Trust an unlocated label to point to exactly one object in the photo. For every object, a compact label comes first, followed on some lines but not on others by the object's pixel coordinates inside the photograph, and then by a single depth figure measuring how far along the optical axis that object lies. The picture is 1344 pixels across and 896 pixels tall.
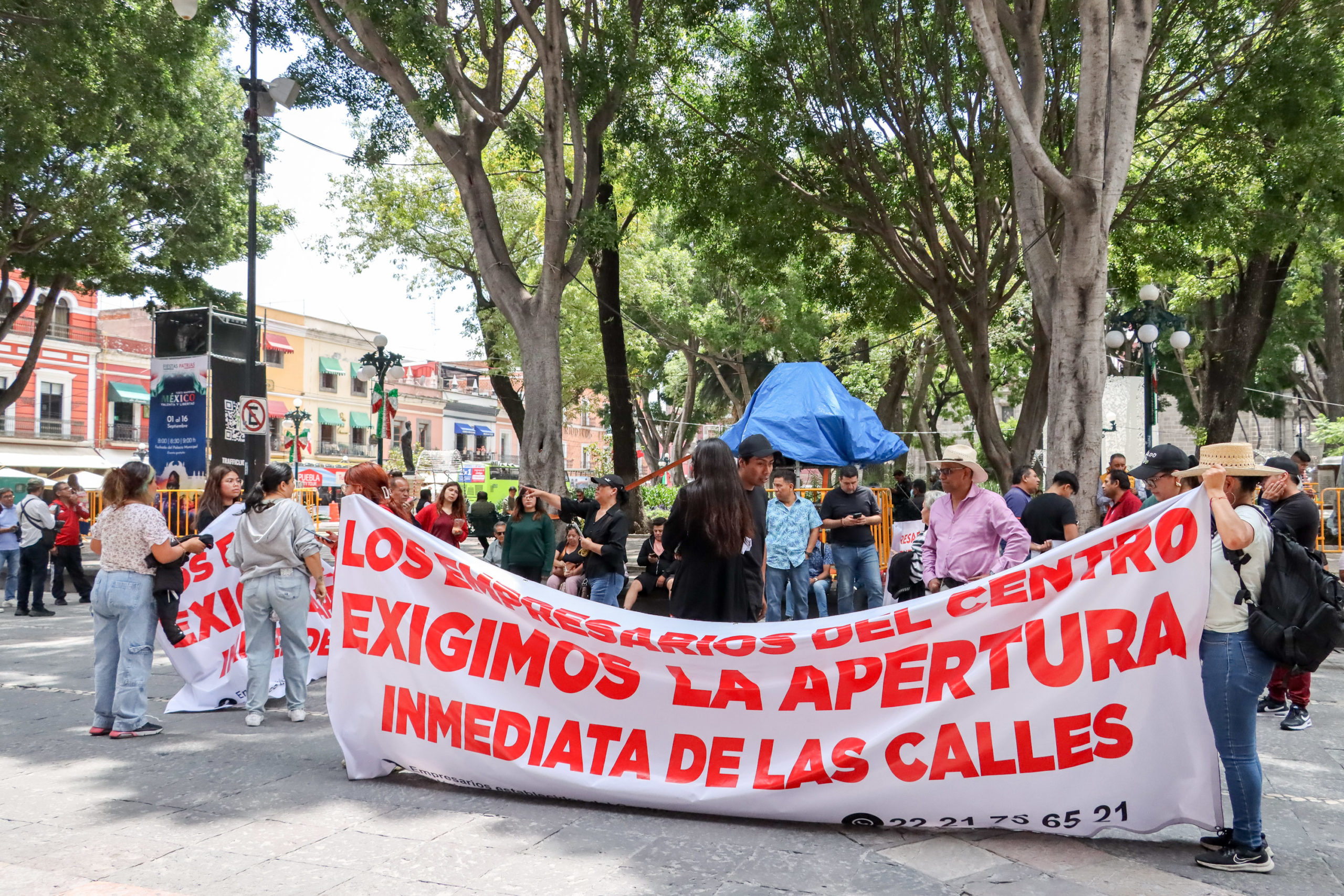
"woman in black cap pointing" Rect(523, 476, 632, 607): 8.98
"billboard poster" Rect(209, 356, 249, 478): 19.14
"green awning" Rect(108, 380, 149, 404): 45.22
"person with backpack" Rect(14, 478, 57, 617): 14.00
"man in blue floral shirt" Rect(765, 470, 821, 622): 9.96
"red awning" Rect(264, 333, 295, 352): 54.00
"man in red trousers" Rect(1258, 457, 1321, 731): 6.04
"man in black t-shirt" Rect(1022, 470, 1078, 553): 8.34
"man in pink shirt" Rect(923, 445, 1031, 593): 6.60
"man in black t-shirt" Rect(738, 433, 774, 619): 5.86
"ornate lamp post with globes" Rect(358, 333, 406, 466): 21.67
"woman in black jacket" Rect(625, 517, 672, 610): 9.20
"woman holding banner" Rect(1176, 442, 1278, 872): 4.23
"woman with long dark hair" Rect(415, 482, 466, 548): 10.20
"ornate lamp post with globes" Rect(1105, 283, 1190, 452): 19.13
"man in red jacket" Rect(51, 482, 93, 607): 14.80
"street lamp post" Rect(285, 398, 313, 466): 40.42
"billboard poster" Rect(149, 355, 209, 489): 19.66
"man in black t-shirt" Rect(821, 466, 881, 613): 10.38
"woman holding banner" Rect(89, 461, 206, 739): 6.66
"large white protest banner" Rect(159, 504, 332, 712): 7.68
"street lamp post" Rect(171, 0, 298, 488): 15.85
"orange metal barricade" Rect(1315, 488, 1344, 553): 17.78
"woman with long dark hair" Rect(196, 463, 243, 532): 7.83
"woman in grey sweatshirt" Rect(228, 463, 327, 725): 7.00
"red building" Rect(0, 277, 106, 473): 40.25
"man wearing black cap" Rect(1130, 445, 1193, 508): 6.21
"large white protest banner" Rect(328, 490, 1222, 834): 4.51
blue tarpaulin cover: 14.14
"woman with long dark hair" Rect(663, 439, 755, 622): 5.49
